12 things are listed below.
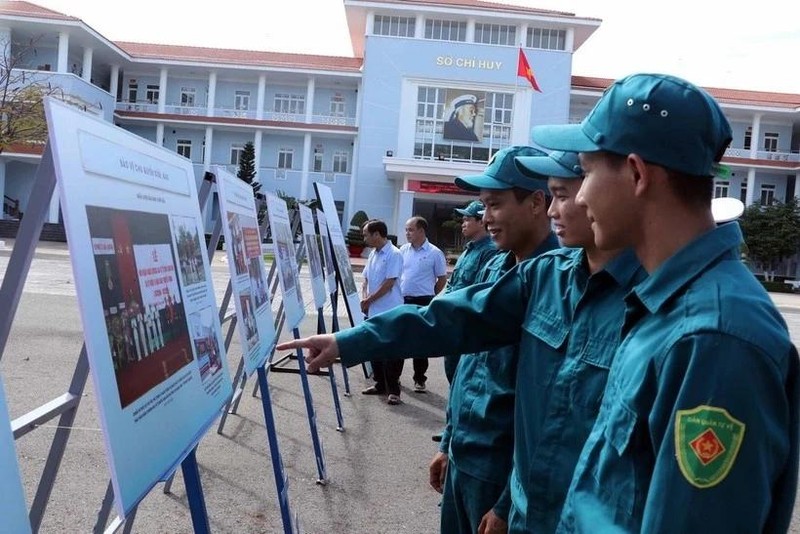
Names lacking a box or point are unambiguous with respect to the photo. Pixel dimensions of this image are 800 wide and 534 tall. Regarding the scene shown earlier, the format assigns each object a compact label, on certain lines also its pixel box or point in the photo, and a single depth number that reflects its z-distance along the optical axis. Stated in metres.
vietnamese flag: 34.47
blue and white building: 36.41
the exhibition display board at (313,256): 6.10
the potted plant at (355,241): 30.78
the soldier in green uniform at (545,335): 1.80
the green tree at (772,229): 38.47
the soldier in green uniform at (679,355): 1.09
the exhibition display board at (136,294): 1.48
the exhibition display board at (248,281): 2.99
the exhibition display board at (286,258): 4.31
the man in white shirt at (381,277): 7.45
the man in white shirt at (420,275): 7.79
